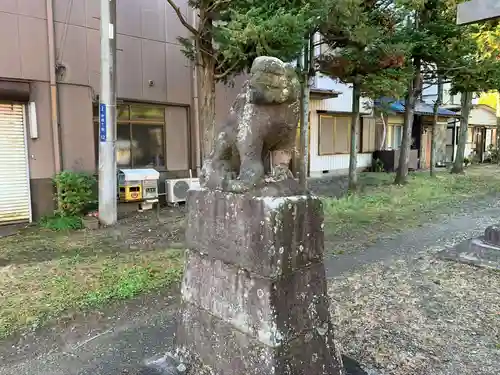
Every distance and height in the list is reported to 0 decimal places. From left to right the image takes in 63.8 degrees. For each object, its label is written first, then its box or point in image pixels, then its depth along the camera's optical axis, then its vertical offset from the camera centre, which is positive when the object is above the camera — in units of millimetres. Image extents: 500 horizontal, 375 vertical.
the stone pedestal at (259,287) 2273 -811
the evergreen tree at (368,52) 9320 +2600
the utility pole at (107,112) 7992 +861
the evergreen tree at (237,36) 6862 +2167
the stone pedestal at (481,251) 5477 -1402
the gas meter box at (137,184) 9412 -700
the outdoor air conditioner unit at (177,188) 10367 -867
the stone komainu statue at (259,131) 2436 +151
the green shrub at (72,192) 8266 -777
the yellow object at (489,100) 32344 +4375
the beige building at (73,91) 8102 +1458
